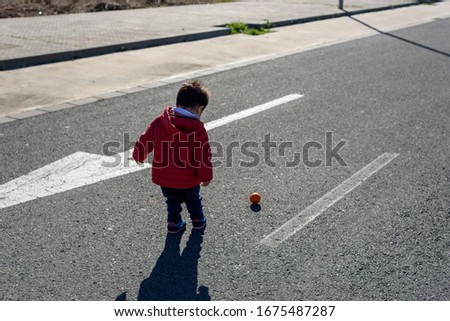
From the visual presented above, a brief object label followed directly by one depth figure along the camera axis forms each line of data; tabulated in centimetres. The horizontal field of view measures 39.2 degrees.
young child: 448
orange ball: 528
